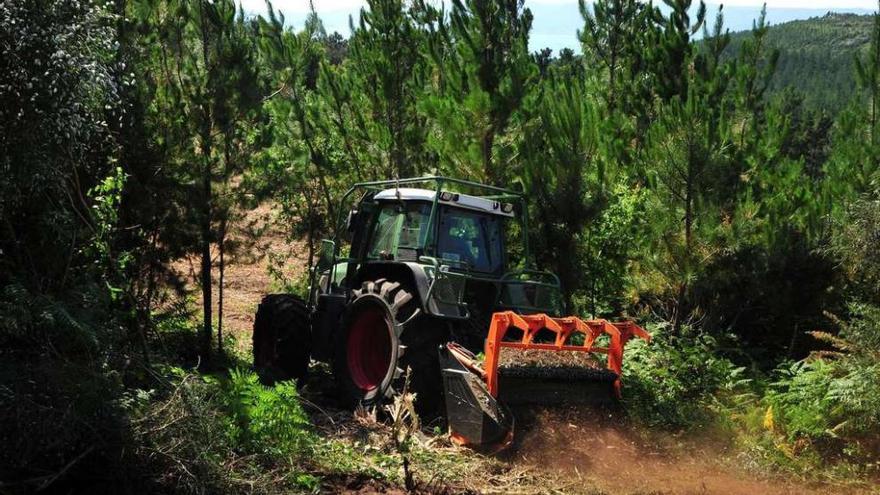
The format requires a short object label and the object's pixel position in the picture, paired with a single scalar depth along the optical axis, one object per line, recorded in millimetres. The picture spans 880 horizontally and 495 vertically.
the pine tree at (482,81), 10836
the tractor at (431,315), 7086
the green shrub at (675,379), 7930
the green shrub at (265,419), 5973
